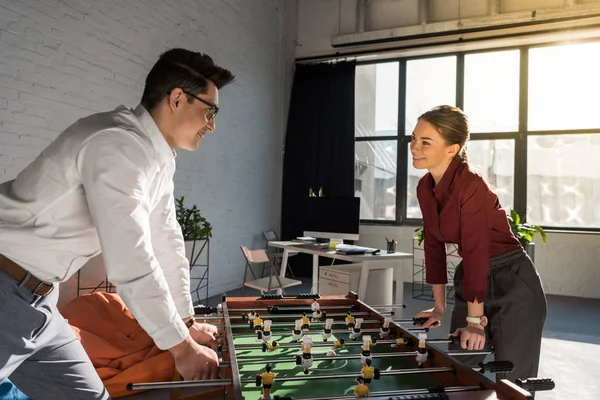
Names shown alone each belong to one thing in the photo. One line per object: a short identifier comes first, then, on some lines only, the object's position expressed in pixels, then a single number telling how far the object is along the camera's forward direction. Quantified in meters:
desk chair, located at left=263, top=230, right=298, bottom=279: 6.48
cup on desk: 4.42
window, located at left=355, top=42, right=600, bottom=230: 5.91
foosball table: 1.08
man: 1.05
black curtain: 6.84
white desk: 3.81
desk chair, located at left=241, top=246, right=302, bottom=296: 4.05
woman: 1.55
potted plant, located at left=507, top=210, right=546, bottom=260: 4.84
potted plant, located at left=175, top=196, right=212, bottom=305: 4.31
